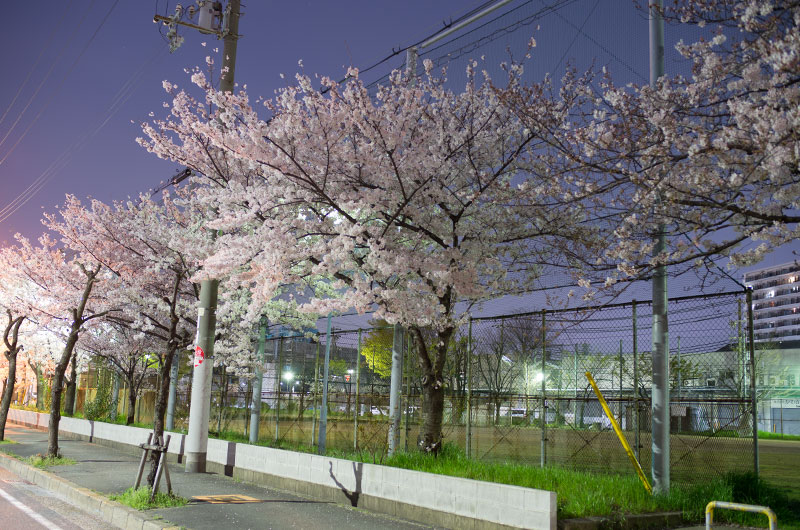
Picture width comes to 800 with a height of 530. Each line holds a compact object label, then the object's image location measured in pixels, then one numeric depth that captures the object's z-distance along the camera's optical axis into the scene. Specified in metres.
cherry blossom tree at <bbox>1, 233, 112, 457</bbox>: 17.39
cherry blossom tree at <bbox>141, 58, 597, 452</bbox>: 11.30
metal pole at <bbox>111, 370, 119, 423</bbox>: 30.55
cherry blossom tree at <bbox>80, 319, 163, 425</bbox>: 26.49
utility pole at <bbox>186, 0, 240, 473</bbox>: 14.11
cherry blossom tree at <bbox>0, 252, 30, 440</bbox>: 22.62
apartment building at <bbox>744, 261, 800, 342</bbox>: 168.75
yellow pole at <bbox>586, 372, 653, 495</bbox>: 9.66
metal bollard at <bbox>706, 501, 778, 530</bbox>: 5.77
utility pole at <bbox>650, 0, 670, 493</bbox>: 9.96
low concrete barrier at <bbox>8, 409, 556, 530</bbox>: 8.26
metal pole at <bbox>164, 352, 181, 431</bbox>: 22.42
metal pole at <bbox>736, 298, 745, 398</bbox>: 11.10
